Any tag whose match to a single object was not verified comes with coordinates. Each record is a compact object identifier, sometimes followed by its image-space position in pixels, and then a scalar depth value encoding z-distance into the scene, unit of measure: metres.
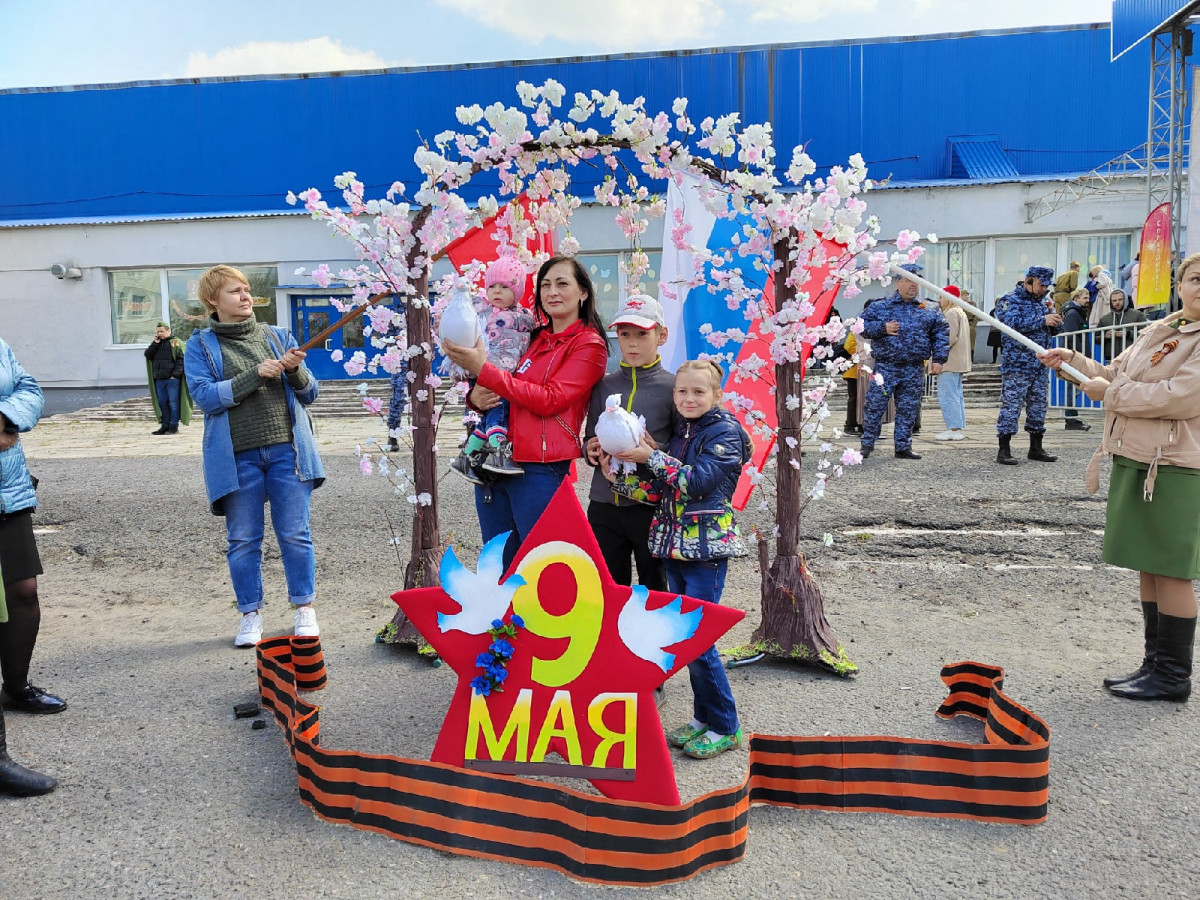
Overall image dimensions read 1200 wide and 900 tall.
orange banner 12.48
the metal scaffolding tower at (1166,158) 12.96
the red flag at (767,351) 3.90
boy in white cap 3.23
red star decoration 2.69
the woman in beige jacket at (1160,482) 3.36
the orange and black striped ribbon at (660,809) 2.46
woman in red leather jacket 3.32
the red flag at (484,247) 4.66
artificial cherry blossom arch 3.67
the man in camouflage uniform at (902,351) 9.14
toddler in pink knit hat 3.47
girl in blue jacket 2.99
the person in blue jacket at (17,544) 3.33
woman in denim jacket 4.21
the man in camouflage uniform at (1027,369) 8.62
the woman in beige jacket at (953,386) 10.52
